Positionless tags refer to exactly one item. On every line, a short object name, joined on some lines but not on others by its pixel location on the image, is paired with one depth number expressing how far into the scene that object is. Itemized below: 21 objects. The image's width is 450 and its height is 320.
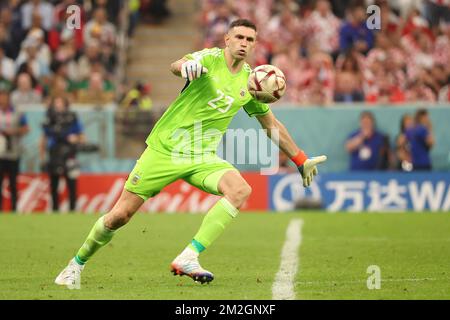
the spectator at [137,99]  21.12
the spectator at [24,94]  20.89
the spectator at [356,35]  22.33
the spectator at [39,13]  22.94
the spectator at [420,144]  20.30
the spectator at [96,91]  21.20
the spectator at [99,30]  22.61
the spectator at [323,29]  22.47
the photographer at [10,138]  19.86
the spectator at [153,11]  24.89
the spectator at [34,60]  22.03
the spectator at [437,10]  23.28
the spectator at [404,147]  20.39
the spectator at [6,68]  21.95
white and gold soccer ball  9.45
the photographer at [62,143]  19.67
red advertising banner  20.12
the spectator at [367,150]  20.53
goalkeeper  9.42
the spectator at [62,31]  22.50
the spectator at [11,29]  22.61
